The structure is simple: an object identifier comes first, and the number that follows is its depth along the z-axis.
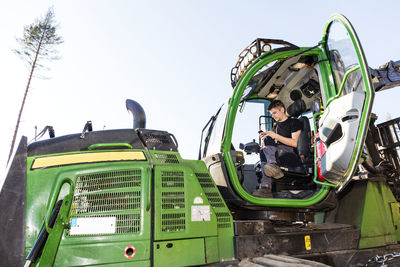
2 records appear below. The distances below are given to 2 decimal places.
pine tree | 18.44
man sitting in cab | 3.46
